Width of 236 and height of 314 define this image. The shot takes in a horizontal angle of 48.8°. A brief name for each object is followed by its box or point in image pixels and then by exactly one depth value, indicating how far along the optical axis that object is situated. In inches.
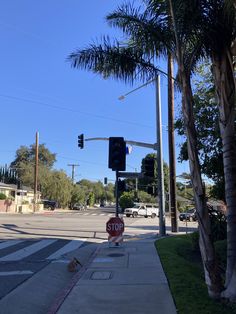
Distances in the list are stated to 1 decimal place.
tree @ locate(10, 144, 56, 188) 2626.8
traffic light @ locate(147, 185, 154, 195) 557.4
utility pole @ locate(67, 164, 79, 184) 2608.4
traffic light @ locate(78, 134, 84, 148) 696.3
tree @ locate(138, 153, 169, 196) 1953.0
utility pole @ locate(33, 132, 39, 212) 1361.3
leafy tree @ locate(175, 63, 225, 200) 335.8
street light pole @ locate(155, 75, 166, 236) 491.4
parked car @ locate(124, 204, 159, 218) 1299.8
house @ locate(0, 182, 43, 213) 1414.8
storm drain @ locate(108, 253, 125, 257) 311.6
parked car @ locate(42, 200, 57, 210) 1799.9
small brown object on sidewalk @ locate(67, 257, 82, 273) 252.7
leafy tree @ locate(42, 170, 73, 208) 1925.2
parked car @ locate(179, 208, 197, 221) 1085.3
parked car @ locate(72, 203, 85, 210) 2141.2
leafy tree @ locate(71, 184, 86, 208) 2167.8
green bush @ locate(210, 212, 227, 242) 337.9
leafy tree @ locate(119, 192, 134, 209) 1683.6
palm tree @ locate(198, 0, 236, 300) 153.1
